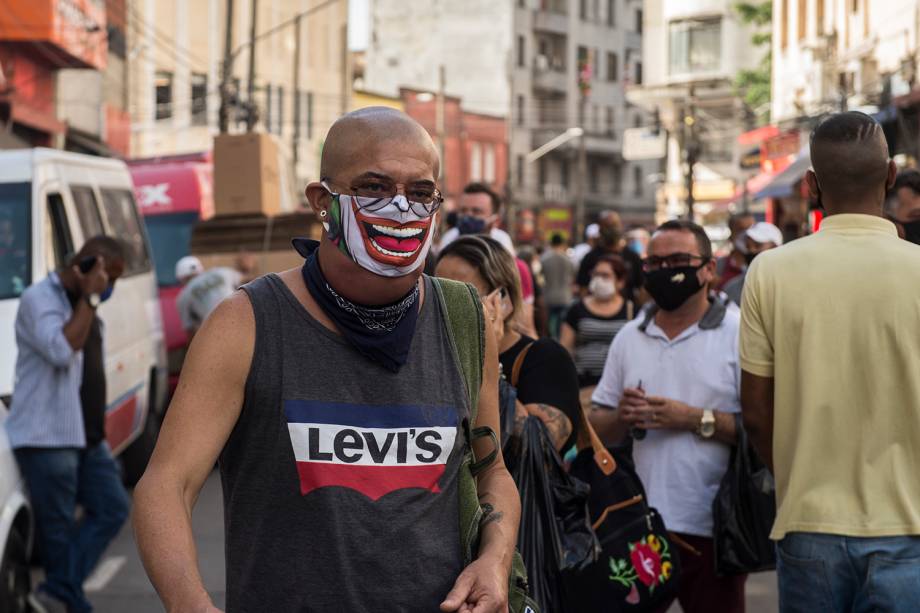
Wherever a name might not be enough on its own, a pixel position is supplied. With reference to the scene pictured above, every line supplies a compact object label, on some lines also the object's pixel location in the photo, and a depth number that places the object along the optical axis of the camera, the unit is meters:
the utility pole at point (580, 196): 77.31
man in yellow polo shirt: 3.85
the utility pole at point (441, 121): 61.88
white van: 9.97
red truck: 18.09
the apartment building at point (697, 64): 62.84
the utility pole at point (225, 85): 30.02
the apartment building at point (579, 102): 83.56
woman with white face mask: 10.03
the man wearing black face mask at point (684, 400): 5.33
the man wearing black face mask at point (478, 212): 8.86
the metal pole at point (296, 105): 49.52
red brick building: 71.06
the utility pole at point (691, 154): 32.91
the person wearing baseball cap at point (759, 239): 10.38
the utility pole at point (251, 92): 32.16
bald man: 2.79
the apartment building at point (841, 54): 25.36
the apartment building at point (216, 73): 45.44
